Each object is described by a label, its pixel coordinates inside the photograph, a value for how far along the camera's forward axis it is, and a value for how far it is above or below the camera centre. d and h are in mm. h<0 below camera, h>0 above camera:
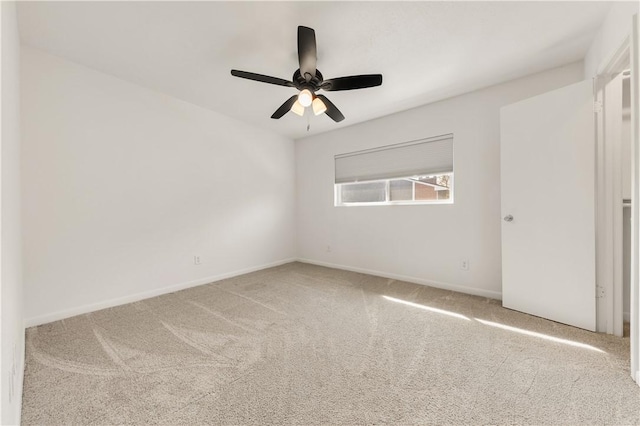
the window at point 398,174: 3223 +503
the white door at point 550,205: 2074 +12
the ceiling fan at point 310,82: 1835 +1078
